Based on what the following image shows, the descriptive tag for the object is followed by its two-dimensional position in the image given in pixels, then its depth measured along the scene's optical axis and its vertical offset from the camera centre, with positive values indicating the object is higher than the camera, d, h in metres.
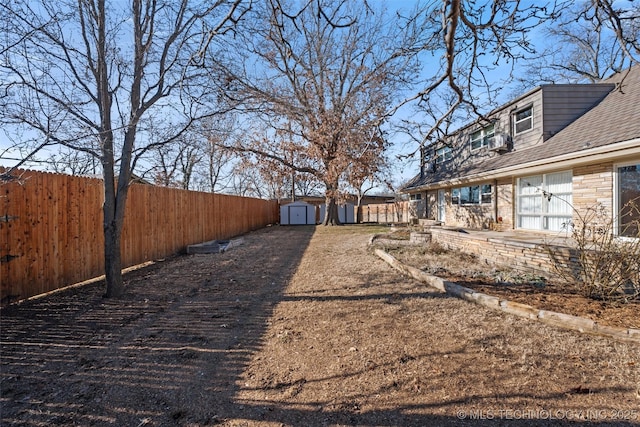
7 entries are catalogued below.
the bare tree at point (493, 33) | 2.70 +1.75
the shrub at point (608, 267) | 3.94 -0.81
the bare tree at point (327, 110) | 15.24 +4.95
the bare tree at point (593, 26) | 2.84 +1.93
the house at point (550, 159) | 6.66 +1.15
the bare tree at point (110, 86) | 4.29 +1.88
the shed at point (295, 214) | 25.22 -0.60
